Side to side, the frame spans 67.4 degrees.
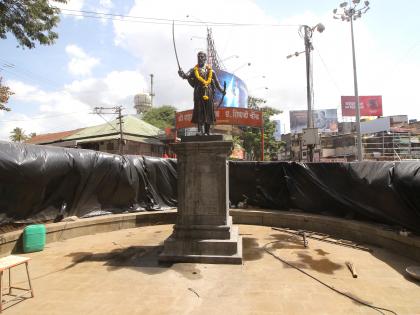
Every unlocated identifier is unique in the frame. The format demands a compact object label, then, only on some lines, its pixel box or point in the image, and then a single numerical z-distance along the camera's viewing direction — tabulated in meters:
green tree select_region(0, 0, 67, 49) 10.58
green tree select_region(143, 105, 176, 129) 52.94
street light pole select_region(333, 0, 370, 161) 19.62
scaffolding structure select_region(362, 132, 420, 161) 36.00
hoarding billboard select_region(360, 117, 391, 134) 40.58
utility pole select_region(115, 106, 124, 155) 28.49
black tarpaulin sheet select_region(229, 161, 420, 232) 6.98
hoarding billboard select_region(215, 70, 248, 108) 31.60
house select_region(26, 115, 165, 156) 30.89
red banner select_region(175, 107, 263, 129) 23.66
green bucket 7.20
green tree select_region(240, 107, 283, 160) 38.47
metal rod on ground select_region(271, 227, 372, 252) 7.36
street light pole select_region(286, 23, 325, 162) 17.66
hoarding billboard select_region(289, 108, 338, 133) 58.59
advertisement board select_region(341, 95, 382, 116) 43.12
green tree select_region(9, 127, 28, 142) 56.99
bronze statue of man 7.45
